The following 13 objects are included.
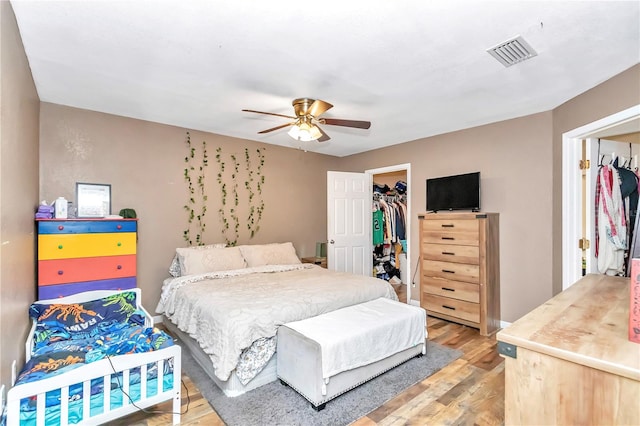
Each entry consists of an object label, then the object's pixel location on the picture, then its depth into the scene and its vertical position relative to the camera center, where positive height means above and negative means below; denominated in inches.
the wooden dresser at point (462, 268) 134.4 -26.3
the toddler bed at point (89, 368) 60.7 -34.6
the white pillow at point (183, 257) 141.6 -20.5
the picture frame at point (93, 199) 127.7 +6.4
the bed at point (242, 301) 89.3 -30.7
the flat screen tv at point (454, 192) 143.6 +10.3
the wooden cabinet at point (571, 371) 35.6 -20.2
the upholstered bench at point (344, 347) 82.7 -40.3
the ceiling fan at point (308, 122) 102.1 +32.6
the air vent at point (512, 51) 76.8 +43.2
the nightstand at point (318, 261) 191.1 -30.1
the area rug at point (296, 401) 78.4 -53.3
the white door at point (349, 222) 186.9 -5.6
